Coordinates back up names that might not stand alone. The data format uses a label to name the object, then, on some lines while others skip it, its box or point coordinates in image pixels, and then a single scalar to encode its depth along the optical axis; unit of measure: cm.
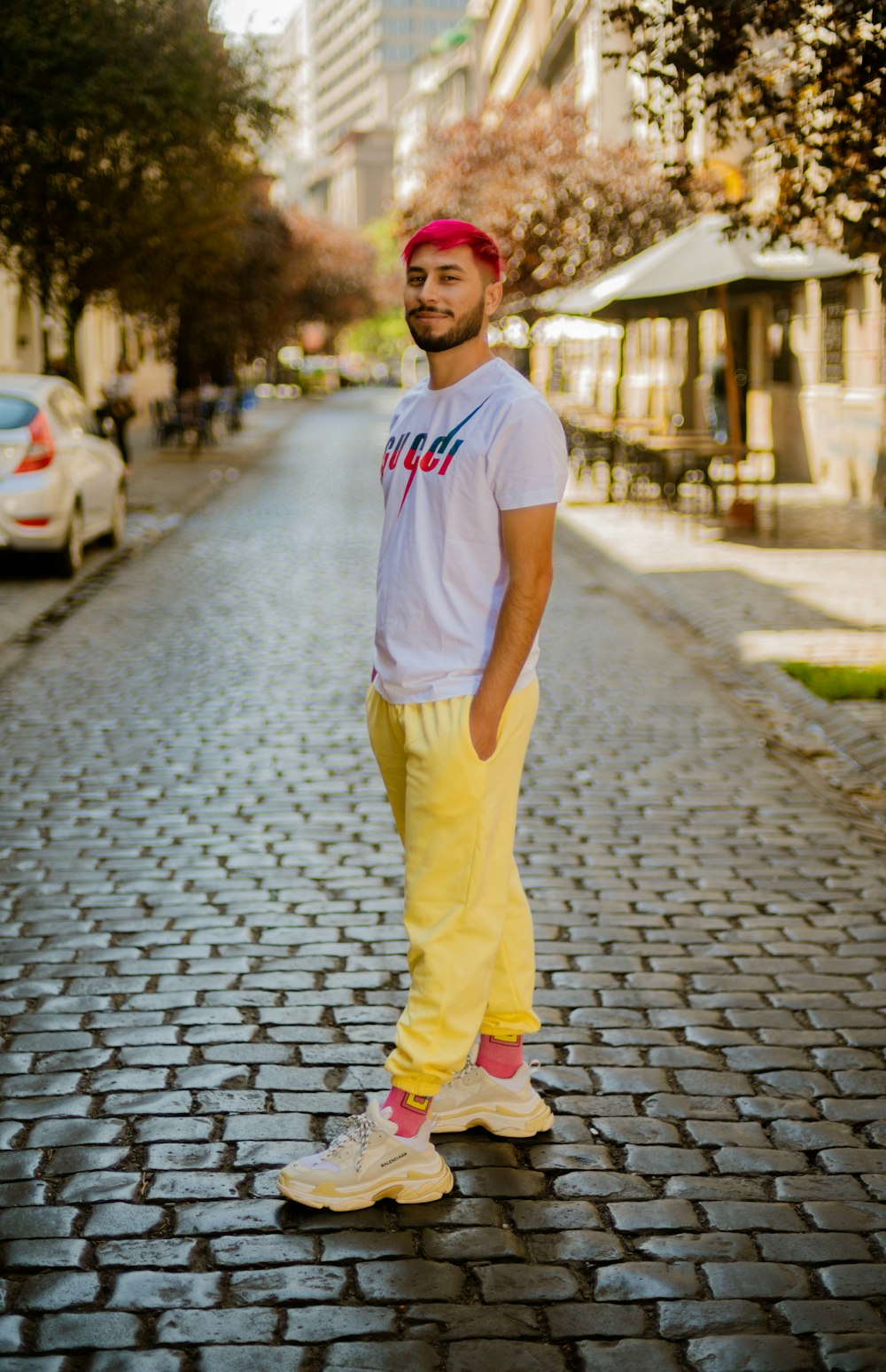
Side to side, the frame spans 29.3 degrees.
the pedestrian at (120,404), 2331
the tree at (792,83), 686
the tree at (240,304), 3266
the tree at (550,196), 2961
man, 332
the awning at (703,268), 1556
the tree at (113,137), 1661
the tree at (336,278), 7541
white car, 1306
